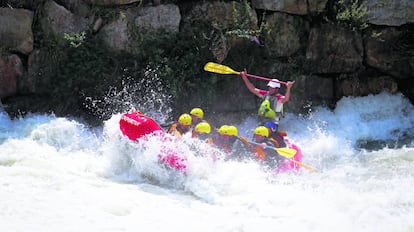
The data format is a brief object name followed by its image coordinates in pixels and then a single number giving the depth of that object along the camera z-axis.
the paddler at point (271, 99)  17.30
